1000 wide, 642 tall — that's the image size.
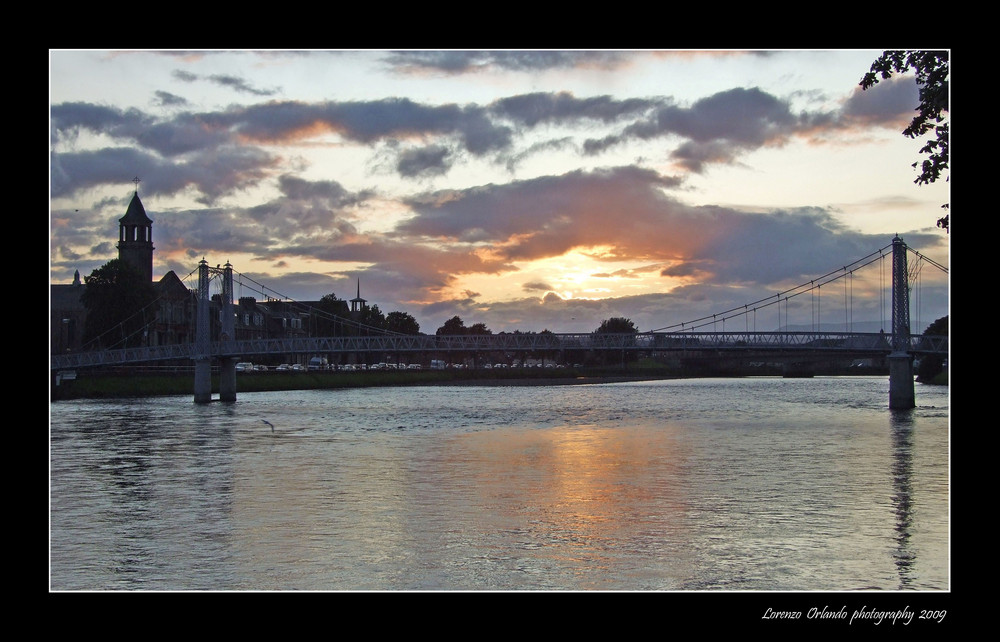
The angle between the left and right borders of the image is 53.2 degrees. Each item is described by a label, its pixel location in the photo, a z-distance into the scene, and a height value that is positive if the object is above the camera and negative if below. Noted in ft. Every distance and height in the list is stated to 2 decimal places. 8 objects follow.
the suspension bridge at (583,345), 224.33 -3.70
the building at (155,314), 378.32 +9.24
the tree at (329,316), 463.42 +9.20
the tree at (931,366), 379.70 -14.61
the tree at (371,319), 488.48 +8.05
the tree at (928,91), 61.93 +15.00
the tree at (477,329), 633.20 +2.95
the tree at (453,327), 621.72 +4.37
